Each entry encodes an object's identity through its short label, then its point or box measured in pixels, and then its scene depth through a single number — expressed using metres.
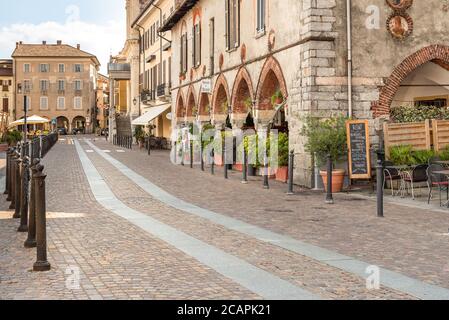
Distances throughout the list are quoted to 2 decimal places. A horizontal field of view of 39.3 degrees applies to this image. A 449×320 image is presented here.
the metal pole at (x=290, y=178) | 14.39
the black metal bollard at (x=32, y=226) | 7.60
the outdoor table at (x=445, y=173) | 11.32
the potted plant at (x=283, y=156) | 17.58
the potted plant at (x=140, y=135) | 42.03
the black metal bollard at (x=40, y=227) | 6.54
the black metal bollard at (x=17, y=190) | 10.45
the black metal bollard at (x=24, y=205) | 9.08
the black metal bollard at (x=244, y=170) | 17.62
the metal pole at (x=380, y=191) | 10.78
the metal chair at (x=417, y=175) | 12.88
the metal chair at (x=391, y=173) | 13.68
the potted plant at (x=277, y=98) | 19.09
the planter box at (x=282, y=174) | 17.48
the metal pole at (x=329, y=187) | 12.88
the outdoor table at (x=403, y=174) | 13.28
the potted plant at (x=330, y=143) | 14.87
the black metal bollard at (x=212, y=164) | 20.15
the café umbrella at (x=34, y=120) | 41.64
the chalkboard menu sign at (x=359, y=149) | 14.61
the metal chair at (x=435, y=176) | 11.98
